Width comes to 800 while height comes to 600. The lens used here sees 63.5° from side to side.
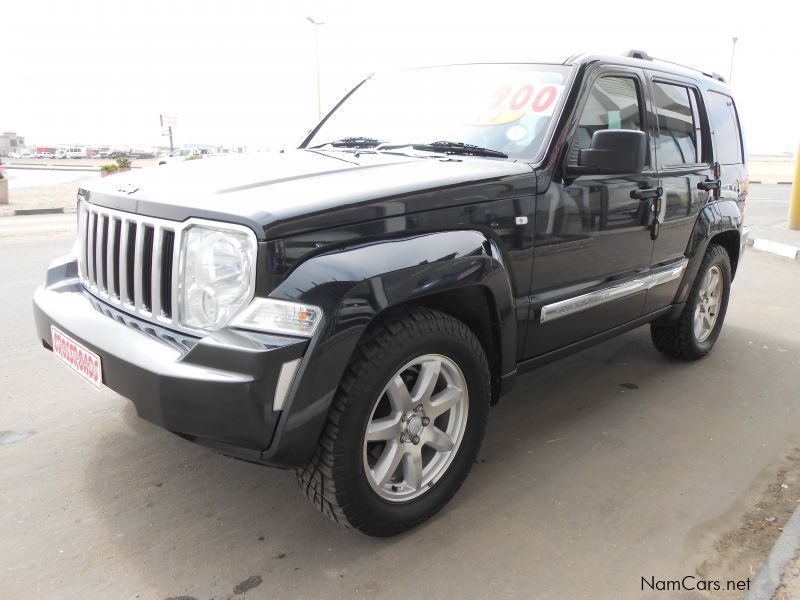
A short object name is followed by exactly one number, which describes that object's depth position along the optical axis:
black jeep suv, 2.06
